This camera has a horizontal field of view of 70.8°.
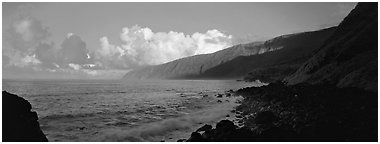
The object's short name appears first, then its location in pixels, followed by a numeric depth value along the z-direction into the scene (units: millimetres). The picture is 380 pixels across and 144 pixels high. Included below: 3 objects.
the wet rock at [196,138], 17356
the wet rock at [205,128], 21716
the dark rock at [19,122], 15938
